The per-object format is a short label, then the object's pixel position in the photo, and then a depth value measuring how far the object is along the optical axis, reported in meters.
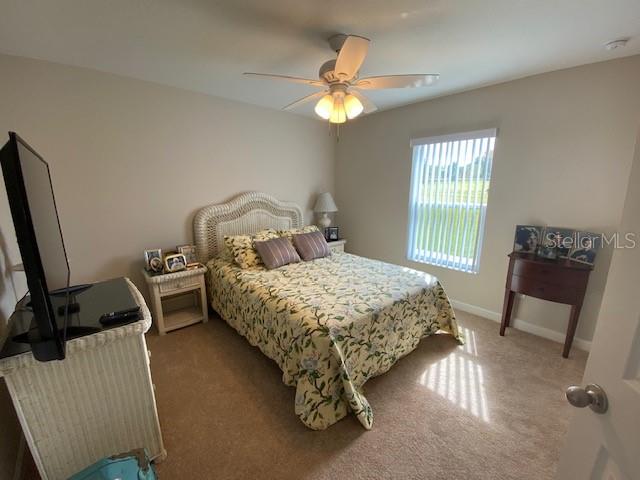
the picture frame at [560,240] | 2.26
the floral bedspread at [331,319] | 1.60
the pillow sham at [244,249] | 2.72
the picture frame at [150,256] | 2.56
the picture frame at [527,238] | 2.42
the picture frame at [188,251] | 2.78
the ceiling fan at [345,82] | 1.47
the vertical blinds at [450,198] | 2.77
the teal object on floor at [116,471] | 1.00
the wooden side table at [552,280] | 2.12
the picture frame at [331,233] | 3.88
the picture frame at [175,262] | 2.56
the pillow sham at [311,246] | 2.97
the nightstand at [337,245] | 3.73
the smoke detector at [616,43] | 1.72
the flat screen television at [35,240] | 0.83
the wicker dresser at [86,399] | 1.05
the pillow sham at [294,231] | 3.16
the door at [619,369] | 0.58
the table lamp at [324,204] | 3.74
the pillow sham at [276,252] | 2.69
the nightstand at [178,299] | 2.47
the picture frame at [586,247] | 2.14
